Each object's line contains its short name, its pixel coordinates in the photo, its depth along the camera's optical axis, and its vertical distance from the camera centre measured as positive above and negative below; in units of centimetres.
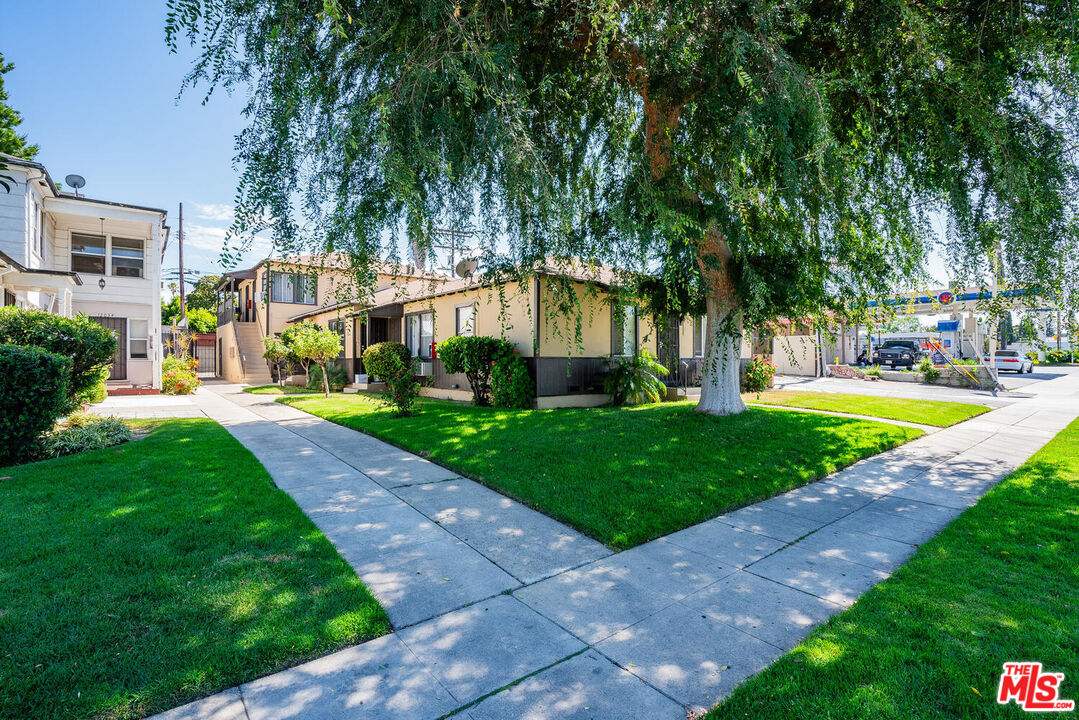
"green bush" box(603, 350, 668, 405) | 1171 -52
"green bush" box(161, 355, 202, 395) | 1586 -40
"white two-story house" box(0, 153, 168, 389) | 1228 +308
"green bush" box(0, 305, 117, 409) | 749 +44
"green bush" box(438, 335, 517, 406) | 1136 +11
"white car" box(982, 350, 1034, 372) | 2808 -41
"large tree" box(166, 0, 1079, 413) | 500 +256
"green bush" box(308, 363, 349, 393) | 1827 -54
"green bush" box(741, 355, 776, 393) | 1473 -50
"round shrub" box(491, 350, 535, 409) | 1104 -51
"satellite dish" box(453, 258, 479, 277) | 1211 +241
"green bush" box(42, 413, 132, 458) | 656 -98
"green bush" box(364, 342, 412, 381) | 1347 +20
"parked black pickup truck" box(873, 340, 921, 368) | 2436 +1
